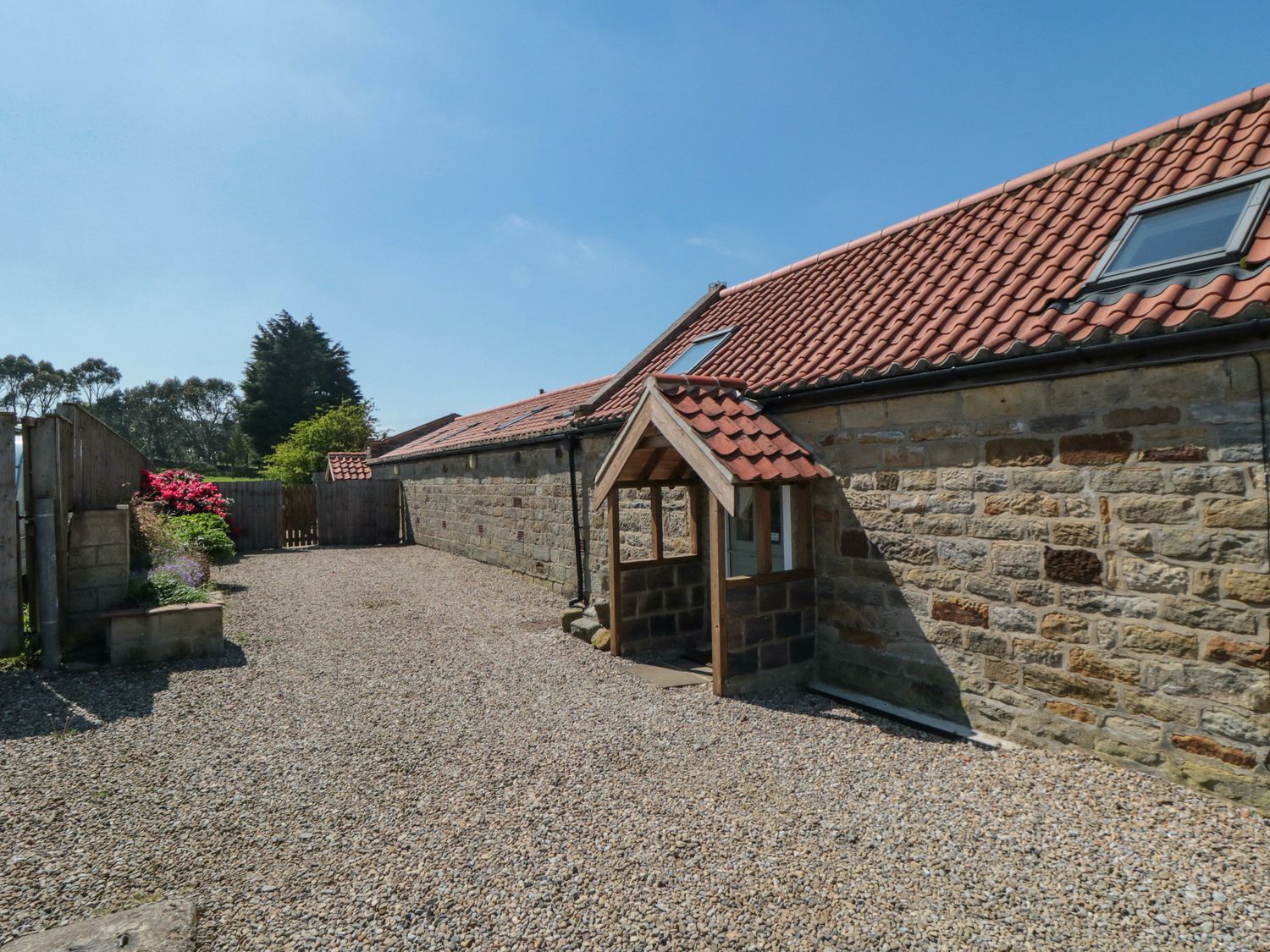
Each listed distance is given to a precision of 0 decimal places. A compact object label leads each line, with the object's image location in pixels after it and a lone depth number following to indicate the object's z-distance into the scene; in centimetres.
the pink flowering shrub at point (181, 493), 1305
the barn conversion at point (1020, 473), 383
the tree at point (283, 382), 4138
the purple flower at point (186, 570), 787
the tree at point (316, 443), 3244
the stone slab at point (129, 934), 264
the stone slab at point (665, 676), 633
